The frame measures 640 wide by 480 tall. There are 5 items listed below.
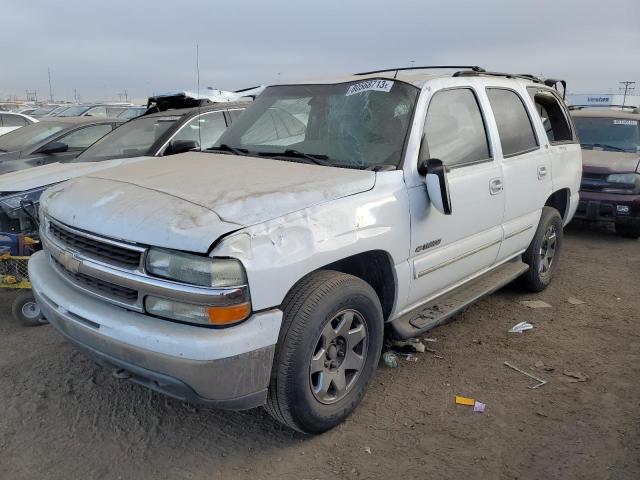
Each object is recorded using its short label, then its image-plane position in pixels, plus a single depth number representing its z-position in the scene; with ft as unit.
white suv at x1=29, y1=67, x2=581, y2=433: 7.82
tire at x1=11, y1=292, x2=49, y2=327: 14.39
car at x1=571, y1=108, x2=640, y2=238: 23.66
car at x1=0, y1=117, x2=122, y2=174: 23.95
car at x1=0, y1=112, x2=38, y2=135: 44.62
